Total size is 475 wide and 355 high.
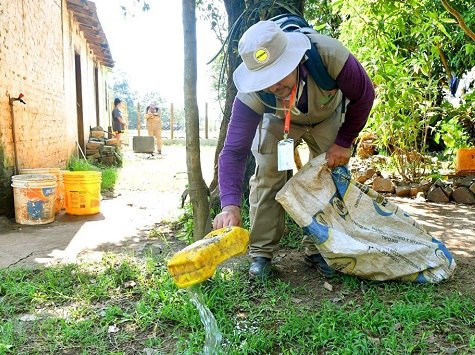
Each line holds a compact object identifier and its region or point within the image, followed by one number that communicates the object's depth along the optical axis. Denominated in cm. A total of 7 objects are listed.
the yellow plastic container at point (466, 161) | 591
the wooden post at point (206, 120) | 1834
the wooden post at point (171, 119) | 1878
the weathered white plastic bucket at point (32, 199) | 451
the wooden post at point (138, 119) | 1855
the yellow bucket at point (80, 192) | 502
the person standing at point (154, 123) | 1477
